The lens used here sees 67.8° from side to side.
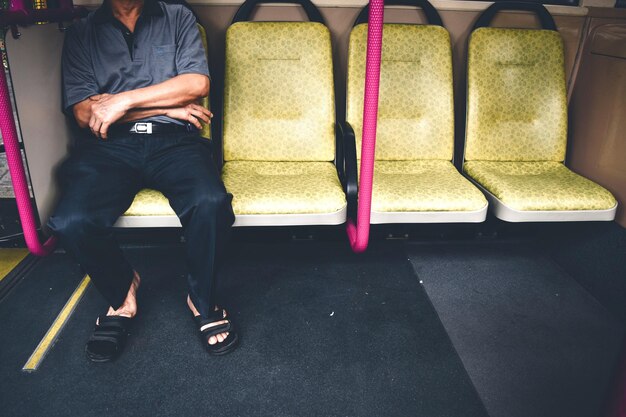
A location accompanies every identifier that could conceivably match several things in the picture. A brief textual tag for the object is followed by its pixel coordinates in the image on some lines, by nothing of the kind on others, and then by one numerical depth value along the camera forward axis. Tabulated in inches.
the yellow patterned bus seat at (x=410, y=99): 84.5
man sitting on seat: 63.4
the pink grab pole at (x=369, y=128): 51.6
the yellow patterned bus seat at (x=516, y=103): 87.1
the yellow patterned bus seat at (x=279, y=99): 82.5
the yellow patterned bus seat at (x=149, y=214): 64.6
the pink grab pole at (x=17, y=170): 54.5
